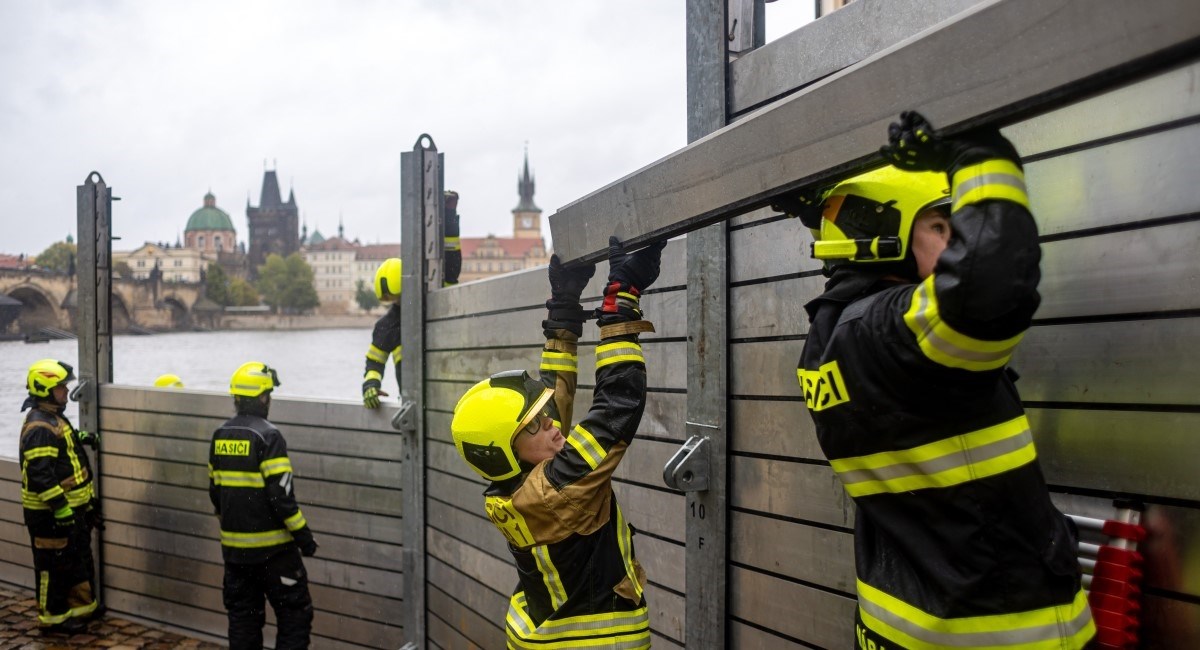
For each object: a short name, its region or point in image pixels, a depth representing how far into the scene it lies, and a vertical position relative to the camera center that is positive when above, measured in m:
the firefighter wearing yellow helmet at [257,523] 5.85 -1.30
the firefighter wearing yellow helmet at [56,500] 7.23 -1.45
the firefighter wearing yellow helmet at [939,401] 1.51 -0.15
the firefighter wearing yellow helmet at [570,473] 2.82 -0.48
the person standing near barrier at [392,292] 7.23 +0.29
